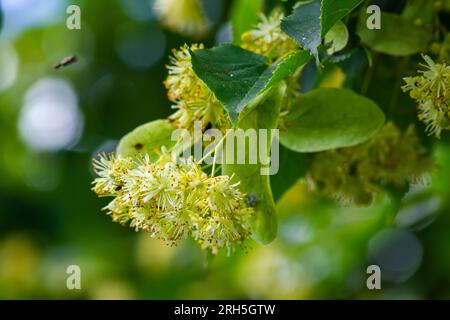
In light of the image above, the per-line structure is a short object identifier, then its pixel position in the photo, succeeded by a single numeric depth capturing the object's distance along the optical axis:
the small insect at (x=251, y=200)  0.42
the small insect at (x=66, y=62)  0.48
